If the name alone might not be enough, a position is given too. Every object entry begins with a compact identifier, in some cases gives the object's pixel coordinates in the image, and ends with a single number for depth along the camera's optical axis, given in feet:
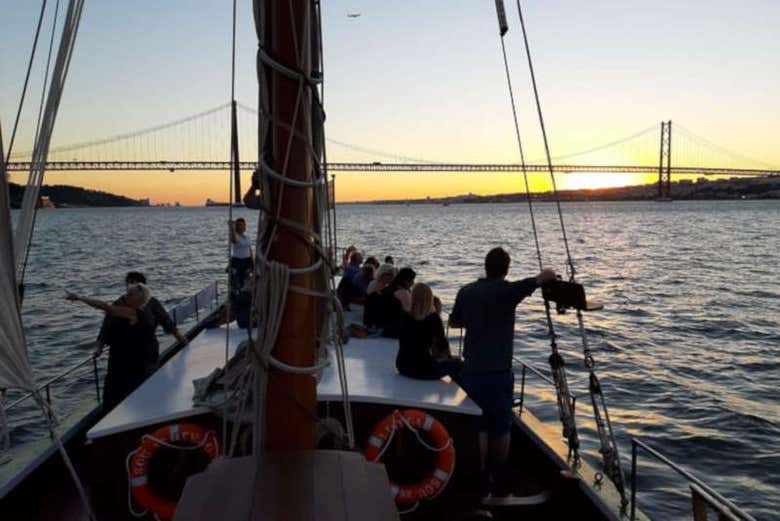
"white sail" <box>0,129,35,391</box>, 9.22
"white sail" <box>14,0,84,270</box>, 10.94
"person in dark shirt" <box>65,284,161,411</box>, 17.66
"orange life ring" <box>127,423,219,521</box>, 12.75
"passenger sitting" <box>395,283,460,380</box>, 15.53
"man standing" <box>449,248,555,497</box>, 14.05
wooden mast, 8.94
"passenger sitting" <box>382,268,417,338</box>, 20.18
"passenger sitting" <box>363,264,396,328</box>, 22.20
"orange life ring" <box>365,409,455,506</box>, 13.74
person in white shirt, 35.65
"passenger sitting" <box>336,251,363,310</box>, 30.35
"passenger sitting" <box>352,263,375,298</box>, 29.94
